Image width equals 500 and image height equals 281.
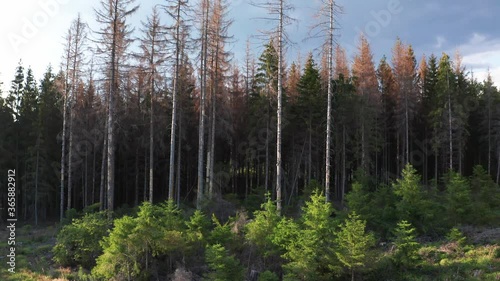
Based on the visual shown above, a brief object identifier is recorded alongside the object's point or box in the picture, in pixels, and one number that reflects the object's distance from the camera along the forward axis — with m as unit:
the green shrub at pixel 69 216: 21.99
